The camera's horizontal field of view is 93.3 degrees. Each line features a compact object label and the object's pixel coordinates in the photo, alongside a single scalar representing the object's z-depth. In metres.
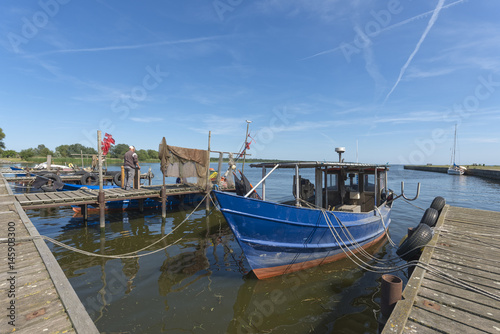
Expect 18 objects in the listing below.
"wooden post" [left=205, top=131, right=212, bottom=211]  13.73
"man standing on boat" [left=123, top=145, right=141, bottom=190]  13.36
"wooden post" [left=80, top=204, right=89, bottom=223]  12.16
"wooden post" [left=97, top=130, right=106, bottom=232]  11.11
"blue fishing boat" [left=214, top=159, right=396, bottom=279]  6.29
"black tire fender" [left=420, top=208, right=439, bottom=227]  8.38
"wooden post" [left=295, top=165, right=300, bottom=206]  6.88
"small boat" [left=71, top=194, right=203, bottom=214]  14.12
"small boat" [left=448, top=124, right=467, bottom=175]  60.56
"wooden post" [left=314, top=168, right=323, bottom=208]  8.86
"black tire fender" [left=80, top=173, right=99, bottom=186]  18.53
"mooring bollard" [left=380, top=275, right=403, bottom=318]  3.85
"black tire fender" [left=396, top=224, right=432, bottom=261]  6.28
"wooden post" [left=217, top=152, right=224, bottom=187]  14.11
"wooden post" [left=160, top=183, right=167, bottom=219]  13.25
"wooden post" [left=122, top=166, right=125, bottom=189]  14.36
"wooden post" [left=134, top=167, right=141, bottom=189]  14.36
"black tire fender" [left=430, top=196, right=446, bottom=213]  10.23
